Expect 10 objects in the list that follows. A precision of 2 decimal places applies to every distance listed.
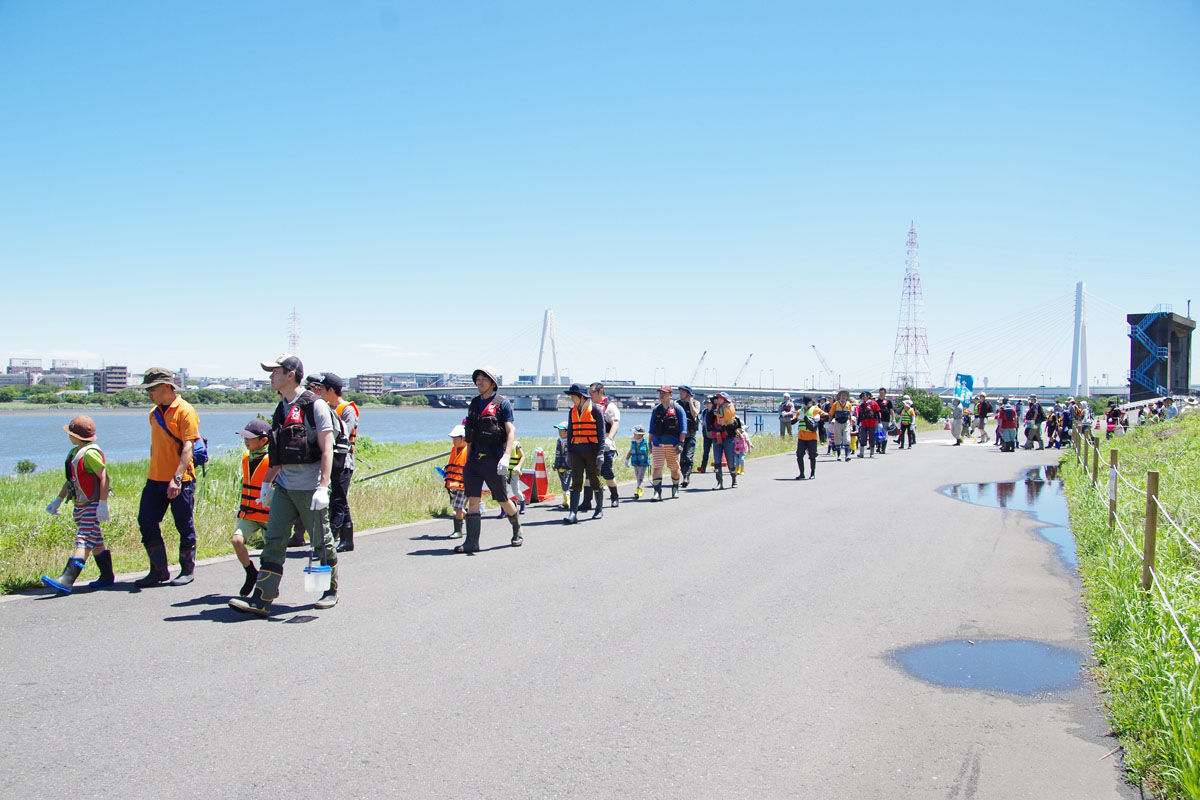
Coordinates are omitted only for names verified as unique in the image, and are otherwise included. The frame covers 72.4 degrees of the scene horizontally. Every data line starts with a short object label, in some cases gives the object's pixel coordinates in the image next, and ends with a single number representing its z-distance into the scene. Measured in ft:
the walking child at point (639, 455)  42.63
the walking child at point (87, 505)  21.25
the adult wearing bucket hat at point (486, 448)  27.81
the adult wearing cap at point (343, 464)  26.76
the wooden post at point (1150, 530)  18.37
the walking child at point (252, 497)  20.56
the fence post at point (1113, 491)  27.24
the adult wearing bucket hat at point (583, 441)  34.78
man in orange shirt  21.93
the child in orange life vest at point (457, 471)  31.76
